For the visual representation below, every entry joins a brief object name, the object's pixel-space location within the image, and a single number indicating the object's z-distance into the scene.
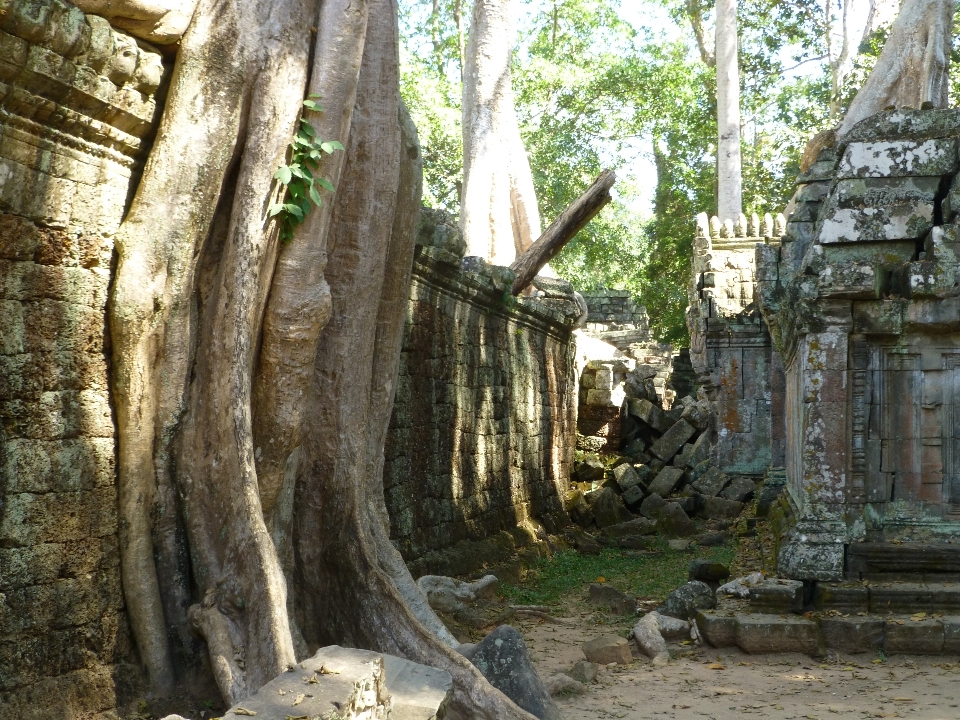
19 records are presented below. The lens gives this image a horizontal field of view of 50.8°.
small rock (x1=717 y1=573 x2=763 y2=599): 6.24
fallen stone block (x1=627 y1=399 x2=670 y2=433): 14.09
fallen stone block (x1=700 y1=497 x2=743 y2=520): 11.32
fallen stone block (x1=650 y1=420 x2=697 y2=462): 13.50
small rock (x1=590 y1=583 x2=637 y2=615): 6.83
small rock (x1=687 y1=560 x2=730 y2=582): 6.93
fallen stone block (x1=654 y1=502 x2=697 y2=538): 10.44
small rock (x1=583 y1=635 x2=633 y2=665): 5.43
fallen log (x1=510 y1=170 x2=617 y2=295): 9.01
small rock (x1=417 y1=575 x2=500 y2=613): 6.00
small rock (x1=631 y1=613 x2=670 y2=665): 5.49
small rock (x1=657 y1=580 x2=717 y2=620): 6.13
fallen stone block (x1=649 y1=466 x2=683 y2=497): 12.01
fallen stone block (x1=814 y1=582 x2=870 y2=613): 5.83
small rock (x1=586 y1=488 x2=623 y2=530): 10.91
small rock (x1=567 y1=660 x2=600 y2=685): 5.08
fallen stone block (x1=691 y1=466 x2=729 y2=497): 11.97
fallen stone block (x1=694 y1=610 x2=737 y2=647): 5.66
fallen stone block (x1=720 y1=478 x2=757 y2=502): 11.83
